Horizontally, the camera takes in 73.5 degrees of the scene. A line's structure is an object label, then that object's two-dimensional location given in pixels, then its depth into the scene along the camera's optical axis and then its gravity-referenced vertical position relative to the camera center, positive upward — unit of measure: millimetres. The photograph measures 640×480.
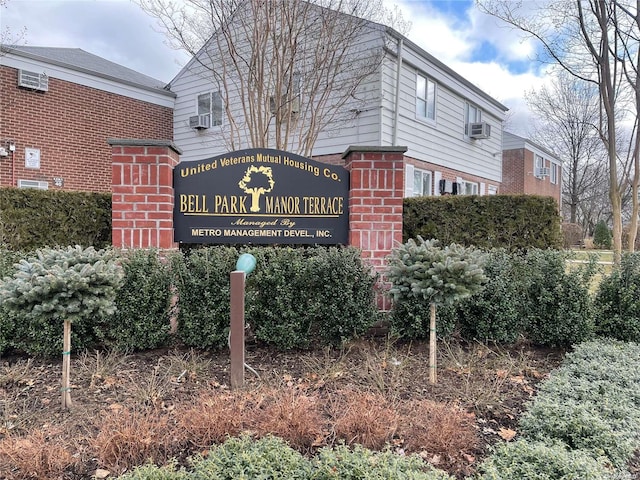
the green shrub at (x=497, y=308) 3686 -618
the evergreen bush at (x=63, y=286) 2553 -343
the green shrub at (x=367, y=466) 1669 -937
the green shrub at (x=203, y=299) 3439 -543
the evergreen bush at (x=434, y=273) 2965 -268
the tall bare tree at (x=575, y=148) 20130 +5387
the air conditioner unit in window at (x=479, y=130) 12484 +3123
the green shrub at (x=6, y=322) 3266 -716
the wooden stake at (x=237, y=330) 2875 -657
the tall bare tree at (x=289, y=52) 6289 +3039
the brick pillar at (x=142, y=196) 3906 +324
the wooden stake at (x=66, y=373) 2568 -861
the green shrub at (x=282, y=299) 3486 -543
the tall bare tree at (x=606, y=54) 6758 +3105
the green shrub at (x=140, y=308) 3400 -612
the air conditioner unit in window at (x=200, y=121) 11562 +3008
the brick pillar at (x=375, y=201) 4133 +326
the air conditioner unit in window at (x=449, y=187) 11388 +1351
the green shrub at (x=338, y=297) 3531 -519
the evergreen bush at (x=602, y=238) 21062 +17
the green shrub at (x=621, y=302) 3771 -572
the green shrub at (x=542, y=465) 1753 -966
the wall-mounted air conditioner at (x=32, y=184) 9695 +1066
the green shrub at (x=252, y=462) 1678 -937
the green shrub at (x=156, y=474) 1682 -962
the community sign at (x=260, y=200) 4043 +321
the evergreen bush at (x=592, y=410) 2045 -921
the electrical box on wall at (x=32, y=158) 9727 +1646
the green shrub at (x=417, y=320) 3664 -735
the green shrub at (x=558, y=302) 3641 -556
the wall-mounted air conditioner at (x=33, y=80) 9570 +3403
